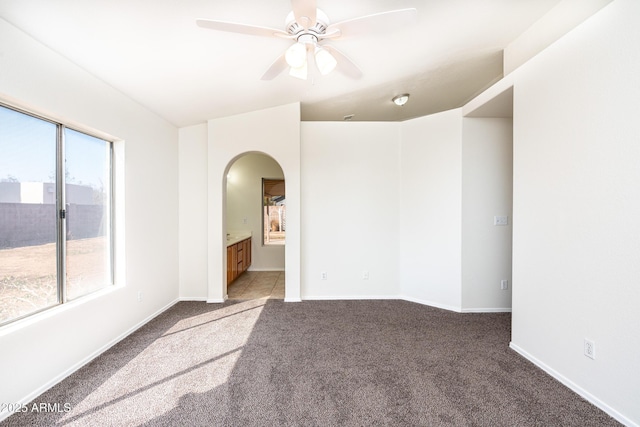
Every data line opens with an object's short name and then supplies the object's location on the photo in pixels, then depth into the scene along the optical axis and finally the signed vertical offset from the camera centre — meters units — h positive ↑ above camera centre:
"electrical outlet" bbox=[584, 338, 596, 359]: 1.72 -0.94
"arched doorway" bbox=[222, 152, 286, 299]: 5.83 +0.07
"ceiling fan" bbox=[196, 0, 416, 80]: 1.51 +1.17
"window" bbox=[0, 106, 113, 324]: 1.77 +0.00
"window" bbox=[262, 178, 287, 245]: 6.03 +0.02
